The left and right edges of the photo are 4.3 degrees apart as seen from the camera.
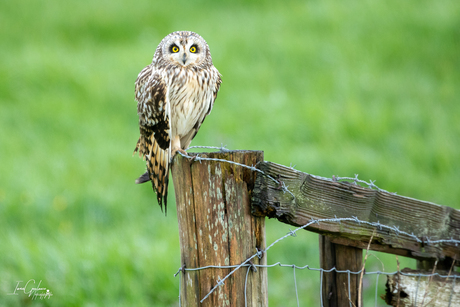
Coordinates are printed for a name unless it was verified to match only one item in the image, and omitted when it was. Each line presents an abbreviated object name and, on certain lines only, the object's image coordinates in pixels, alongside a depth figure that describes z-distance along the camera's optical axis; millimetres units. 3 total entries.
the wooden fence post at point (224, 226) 10523
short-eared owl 11015
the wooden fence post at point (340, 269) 10663
